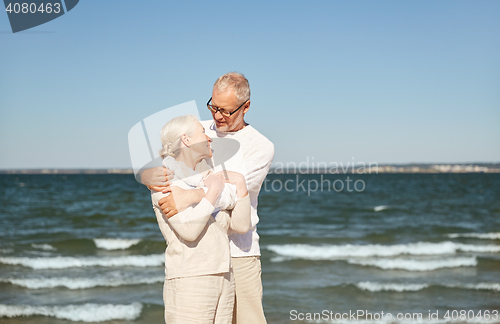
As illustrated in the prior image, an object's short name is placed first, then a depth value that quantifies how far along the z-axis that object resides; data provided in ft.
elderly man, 7.76
